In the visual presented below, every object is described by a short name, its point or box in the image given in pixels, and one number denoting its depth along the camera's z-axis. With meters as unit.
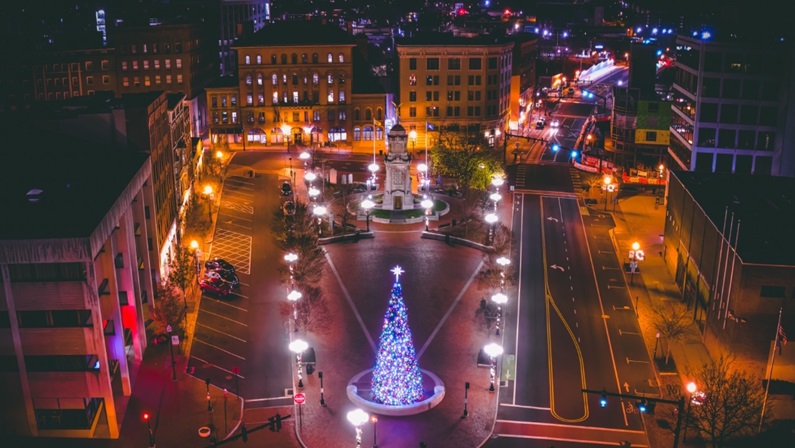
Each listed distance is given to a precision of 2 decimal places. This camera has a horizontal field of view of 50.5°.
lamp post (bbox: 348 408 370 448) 52.97
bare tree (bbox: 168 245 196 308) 79.62
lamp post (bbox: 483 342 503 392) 65.38
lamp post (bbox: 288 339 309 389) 65.81
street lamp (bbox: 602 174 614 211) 118.00
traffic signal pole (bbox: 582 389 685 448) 47.24
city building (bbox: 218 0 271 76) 197.60
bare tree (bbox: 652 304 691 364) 72.00
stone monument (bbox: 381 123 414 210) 112.19
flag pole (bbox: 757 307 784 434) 61.41
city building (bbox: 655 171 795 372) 67.31
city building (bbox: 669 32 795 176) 107.38
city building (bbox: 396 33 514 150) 151.88
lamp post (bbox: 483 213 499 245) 100.12
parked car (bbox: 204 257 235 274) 86.31
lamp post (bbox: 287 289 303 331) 76.56
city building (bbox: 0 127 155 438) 58.53
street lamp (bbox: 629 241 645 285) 91.25
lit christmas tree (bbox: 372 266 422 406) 59.88
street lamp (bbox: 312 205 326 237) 105.88
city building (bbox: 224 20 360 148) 148.25
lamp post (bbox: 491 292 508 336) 74.91
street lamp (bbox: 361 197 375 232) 108.78
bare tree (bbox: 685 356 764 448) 55.88
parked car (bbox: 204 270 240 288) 84.75
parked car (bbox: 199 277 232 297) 83.56
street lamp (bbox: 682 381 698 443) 57.61
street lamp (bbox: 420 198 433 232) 111.44
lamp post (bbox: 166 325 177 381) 67.94
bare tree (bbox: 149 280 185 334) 73.56
